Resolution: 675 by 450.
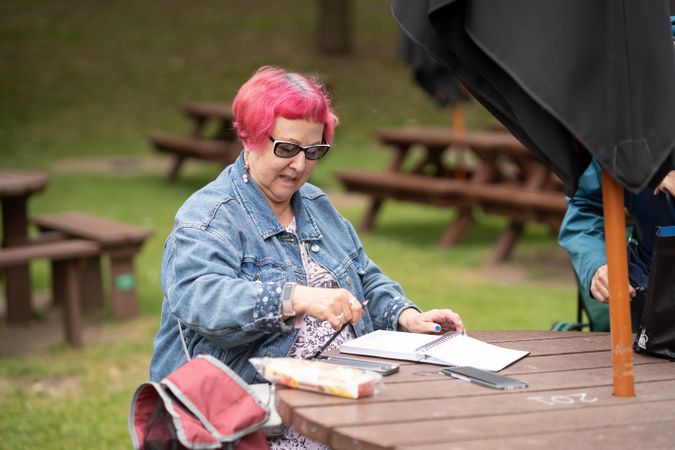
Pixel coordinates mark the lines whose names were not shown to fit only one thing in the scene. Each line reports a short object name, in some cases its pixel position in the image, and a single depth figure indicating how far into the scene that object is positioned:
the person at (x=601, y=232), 5.60
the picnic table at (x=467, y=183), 14.91
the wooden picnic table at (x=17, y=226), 11.81
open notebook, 4.69
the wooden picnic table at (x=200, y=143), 21.51
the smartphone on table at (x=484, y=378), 4.31
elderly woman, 4.66
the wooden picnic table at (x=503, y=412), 3.68
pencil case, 4.08
